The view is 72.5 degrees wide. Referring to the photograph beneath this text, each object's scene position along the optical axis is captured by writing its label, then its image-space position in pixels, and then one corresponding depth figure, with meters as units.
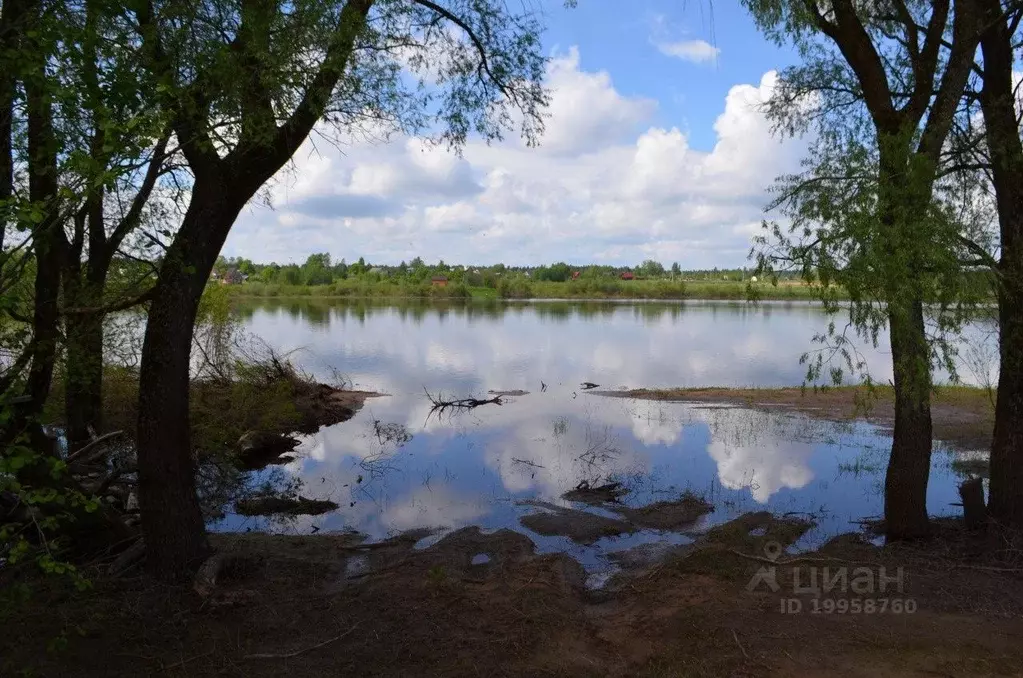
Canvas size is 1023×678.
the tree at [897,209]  6.46
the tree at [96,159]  3.46
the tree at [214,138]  5.54
